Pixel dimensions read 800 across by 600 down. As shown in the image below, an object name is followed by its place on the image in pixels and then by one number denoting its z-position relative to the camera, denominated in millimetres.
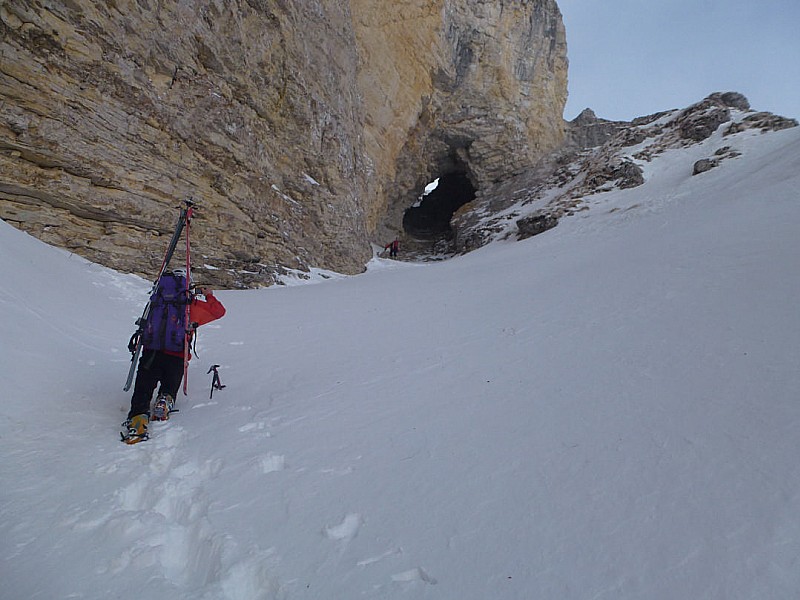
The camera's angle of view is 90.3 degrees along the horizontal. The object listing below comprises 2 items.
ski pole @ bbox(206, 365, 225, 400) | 4020
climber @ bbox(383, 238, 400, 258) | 26609
